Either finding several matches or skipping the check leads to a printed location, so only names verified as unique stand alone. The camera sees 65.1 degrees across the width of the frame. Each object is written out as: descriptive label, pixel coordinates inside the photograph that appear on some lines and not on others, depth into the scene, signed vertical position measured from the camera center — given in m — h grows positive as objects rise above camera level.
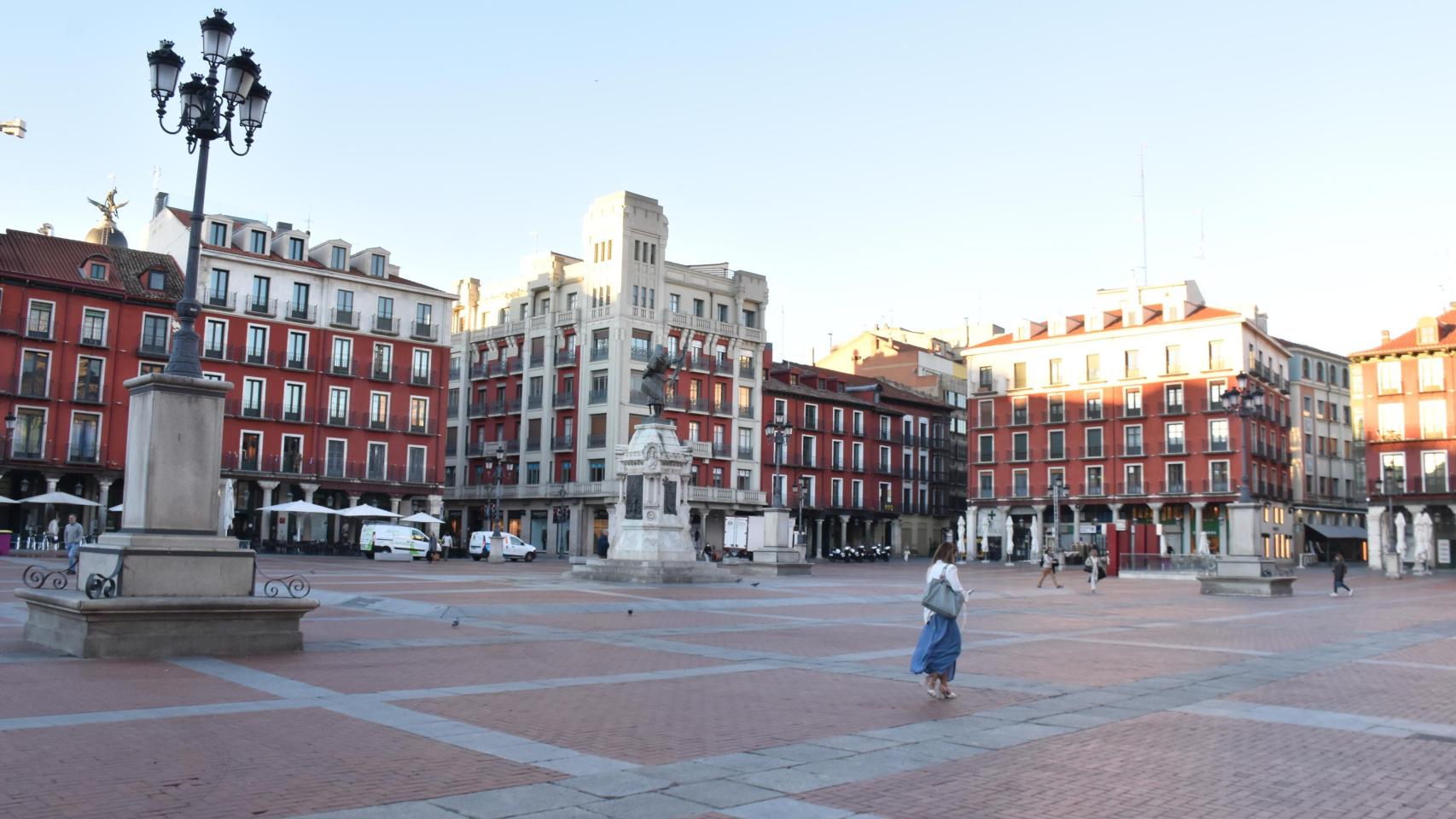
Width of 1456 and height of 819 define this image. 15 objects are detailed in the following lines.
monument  31.38 +0.42
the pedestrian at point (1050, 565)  36.41 -0.81
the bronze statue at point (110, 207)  70.06 +19.40
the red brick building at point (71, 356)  50.88 +7.69
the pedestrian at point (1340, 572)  33.06 -0.78
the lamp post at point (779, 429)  47.44 +4.42
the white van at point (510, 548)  53.72 -0.84
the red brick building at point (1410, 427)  65.31 +6.95
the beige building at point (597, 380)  69.50 +9.73
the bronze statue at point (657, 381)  33.69 +4.54
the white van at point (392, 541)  51.28 -0.56
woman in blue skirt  10.51 -1.05
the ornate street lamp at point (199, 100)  12.73 +4.95
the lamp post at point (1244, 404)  32.12 +3.98
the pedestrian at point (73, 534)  38.56 -0.37
